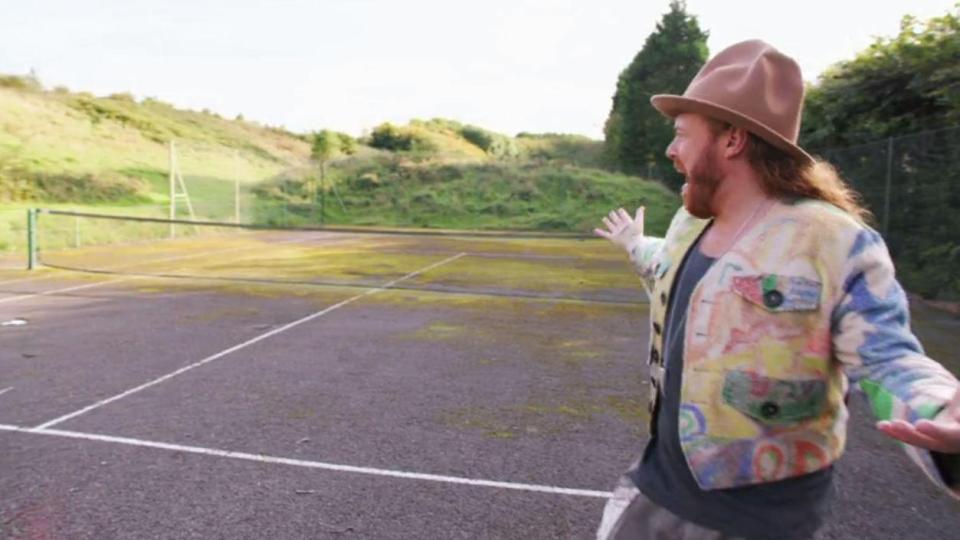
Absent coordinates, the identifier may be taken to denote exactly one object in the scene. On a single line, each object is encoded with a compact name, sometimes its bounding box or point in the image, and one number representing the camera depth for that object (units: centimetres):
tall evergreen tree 3706
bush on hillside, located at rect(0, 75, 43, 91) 3772
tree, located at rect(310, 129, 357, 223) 4158
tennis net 1416
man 139
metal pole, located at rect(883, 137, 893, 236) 1140
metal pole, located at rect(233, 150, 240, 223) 2769
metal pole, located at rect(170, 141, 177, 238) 2267
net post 1464
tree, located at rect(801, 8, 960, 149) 1032
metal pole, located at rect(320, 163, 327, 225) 3476
